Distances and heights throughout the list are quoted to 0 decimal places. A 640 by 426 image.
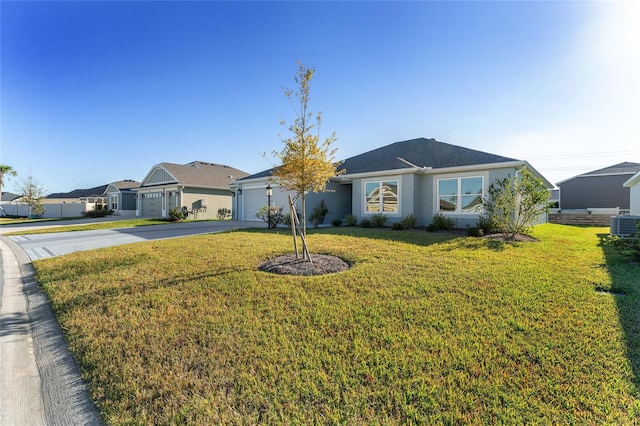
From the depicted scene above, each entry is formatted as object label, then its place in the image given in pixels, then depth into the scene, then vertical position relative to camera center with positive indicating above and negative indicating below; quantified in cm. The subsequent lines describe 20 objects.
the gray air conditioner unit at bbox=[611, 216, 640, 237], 1064 -56
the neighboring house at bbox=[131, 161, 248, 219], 2325 +161
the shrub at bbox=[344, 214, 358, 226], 1461 -55
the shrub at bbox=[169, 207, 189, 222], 2072 -45
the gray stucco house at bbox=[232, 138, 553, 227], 1251 +138
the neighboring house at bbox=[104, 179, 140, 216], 3009 +100
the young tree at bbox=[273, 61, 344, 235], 671 +154
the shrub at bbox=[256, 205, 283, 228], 1456 -36
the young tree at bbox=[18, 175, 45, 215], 2973 +156
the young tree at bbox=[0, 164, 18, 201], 3469 +454
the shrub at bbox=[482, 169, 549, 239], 967 +21
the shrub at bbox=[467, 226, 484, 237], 1062 -84
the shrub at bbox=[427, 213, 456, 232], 1210 -58
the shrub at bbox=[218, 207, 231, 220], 2438 -35
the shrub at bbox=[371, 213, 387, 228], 1358 -51
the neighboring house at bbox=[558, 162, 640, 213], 2342 +179
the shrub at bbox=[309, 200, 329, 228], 1534 -36
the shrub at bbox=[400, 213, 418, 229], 1270 -56
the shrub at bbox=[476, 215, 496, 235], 1087 -63
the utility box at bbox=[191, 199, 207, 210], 2358 +34
